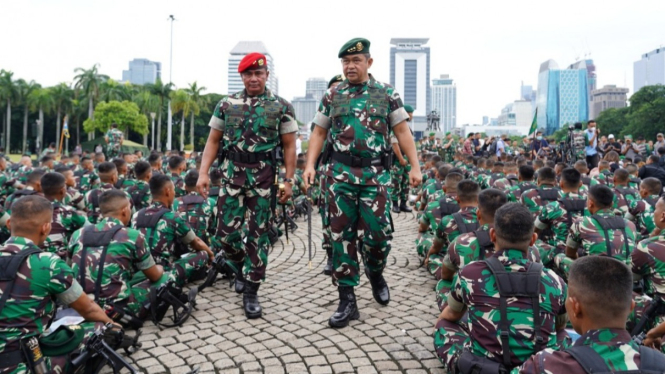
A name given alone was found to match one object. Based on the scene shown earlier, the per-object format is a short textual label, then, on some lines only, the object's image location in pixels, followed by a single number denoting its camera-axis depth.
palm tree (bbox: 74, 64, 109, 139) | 58.69
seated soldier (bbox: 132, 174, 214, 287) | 5.10
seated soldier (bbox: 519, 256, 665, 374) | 1.82
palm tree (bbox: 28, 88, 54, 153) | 58.84
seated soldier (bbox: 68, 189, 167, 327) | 3.95
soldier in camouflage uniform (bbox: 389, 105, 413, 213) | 10.86
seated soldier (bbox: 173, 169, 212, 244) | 6.48
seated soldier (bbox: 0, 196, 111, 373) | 2.86
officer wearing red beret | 4.72
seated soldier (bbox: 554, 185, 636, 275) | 4.50
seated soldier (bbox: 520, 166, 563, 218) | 6.59
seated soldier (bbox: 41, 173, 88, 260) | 5.27
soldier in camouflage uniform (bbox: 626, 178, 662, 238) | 6.22
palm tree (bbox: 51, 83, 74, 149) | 60.12
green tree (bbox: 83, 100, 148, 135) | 51.56
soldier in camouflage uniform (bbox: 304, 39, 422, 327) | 4.33
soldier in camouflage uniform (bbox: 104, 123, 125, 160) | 18.14
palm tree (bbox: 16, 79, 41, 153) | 60.34
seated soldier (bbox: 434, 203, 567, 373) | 2.77
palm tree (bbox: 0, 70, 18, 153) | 59.16
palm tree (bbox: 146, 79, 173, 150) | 62.16
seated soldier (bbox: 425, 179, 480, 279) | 4.90
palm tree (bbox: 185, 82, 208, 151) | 58.03
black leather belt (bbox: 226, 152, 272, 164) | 4.73
